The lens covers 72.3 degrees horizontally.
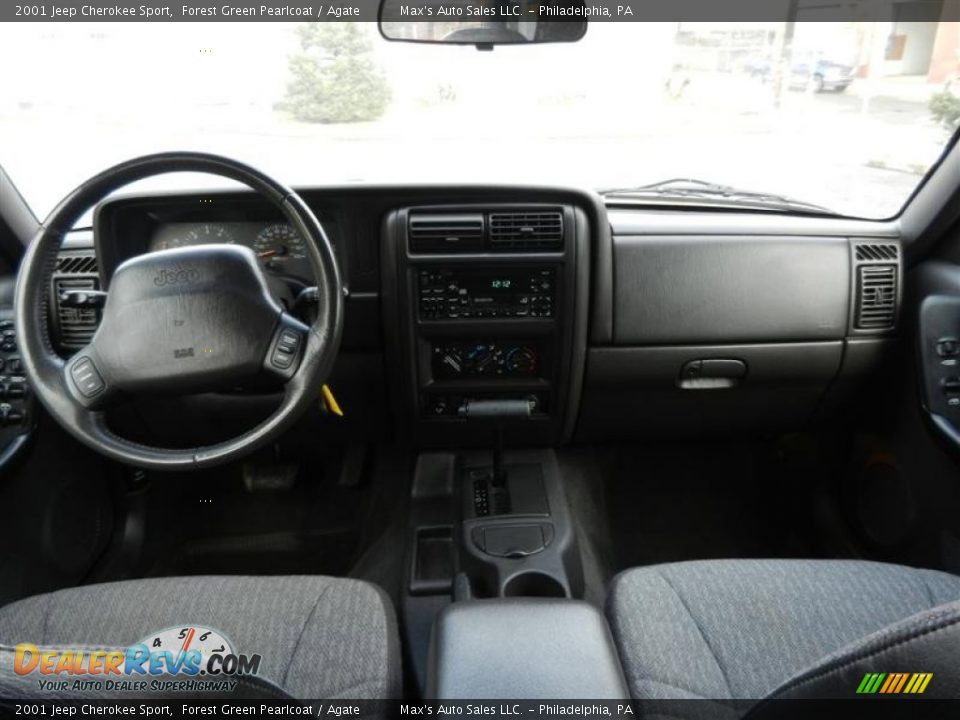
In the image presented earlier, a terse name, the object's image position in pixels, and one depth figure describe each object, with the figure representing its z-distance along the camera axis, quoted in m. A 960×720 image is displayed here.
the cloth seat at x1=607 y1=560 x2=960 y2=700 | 1.32
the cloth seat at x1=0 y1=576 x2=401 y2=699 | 1.32
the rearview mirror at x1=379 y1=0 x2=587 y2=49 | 1.65
